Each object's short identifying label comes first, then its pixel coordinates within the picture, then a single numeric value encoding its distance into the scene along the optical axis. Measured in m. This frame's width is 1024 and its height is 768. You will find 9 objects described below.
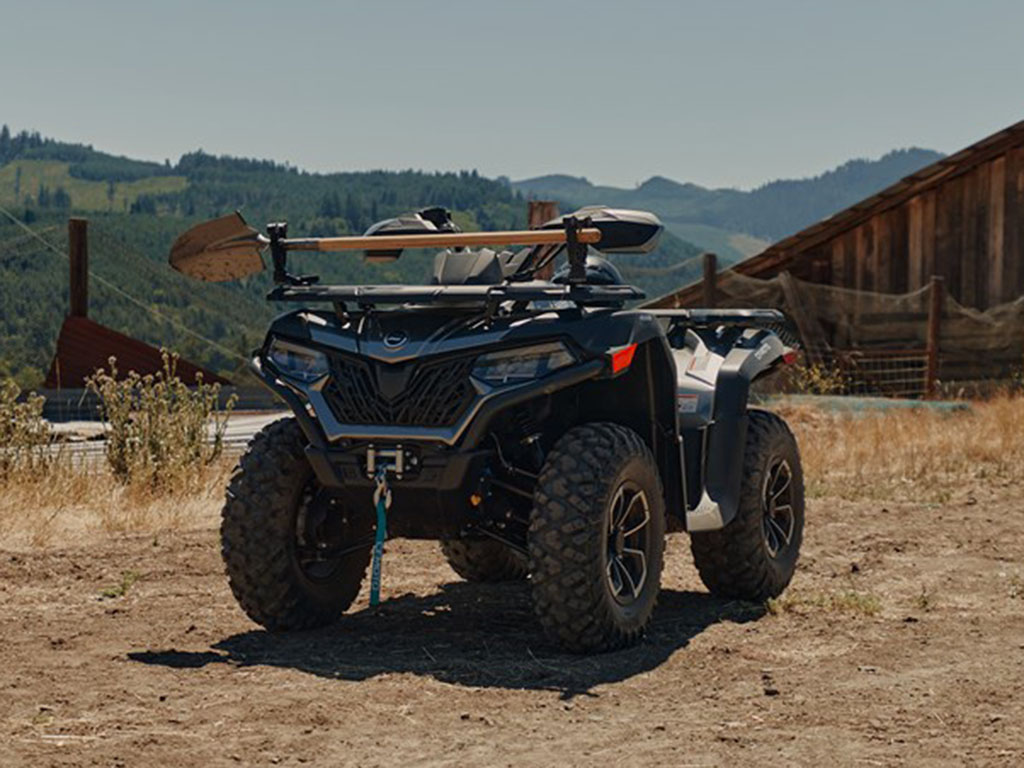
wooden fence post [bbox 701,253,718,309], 20.84
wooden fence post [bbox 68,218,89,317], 18.86
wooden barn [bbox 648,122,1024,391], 22.36
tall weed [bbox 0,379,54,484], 11.36
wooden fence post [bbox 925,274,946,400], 20.30
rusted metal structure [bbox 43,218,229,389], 21.16
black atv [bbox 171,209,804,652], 6.11
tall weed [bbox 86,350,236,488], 11.48
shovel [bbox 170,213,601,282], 6.77
